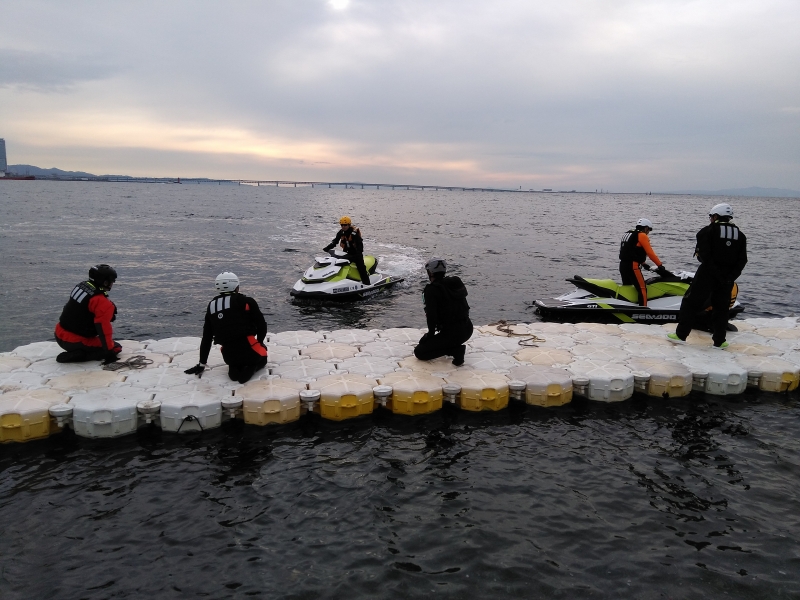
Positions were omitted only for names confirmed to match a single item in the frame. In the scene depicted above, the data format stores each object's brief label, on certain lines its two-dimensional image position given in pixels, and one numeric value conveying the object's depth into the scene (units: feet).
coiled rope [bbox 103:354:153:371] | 28.89
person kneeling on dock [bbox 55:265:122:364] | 28.19
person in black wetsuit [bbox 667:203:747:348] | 33.45
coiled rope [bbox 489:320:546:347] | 35.51
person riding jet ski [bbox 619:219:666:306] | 42.75
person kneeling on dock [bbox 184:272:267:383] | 26.86
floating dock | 24.56
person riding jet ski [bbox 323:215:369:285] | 55.26
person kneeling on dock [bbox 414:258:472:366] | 29.60
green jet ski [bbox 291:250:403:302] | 54.95
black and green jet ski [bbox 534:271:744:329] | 45.27
